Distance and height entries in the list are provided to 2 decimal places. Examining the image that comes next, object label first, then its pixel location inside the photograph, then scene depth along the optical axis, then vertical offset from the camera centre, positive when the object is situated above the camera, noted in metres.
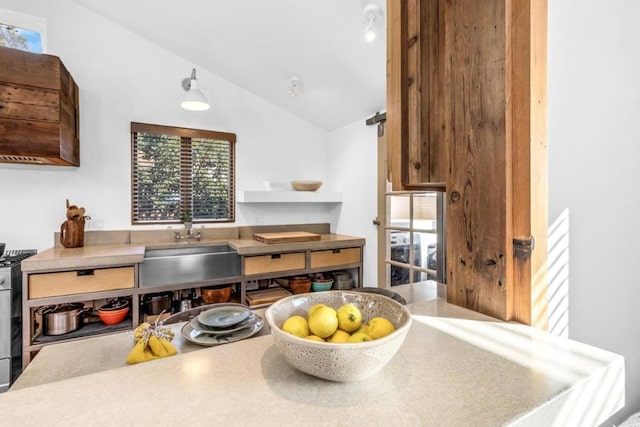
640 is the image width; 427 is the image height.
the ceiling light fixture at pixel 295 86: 2.80 +1.13
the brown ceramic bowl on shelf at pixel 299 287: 3.12 -0.73
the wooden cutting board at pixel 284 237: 2.99 -0.24
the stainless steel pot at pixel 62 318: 2.23 -0.75
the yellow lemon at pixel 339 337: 0.64 -0.25
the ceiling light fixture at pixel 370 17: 1.80 +1.12
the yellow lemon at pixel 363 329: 0.68 -0.25
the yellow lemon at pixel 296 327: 0.65 -0.24
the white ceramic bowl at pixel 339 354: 0.55 -0.25
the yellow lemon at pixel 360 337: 0.62 -0.24
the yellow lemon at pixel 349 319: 0.68 -0.23
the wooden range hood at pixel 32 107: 2.12 +0.73
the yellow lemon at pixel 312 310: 0.71 -0.22
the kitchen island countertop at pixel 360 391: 0.52 -0.33
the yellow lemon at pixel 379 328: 0.65 -0.24
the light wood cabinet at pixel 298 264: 2.80 -0.49
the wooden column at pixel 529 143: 0.89 +0.20
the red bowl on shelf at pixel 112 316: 2.39 -0.78
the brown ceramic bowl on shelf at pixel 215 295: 2.70 -0.70
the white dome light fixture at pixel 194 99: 2.52 +0.90
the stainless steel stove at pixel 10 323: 2.06 -0.72
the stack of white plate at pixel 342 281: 3.34 -0.72
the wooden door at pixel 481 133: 0.91 +0.26
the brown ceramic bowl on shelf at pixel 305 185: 3.50 +0.31
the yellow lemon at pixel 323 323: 0.66 -0.23
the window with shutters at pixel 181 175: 3.00 +0.38
